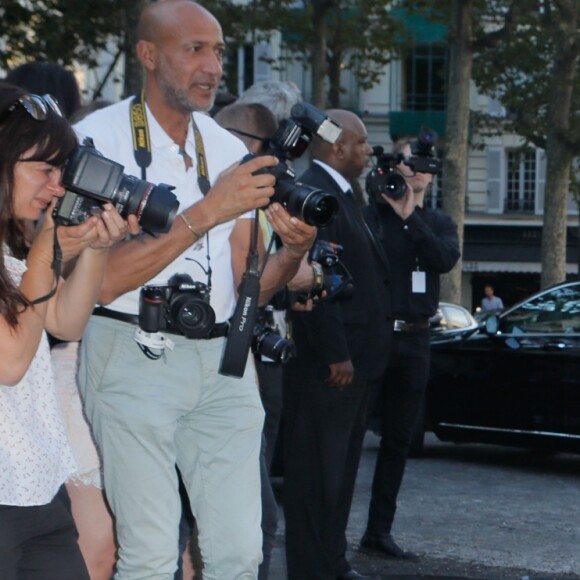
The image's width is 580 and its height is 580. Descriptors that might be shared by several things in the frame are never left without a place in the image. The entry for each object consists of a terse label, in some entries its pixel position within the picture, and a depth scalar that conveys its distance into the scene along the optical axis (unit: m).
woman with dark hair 3.38
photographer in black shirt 7.22
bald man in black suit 5.97
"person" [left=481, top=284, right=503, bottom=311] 37.12
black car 10.26
